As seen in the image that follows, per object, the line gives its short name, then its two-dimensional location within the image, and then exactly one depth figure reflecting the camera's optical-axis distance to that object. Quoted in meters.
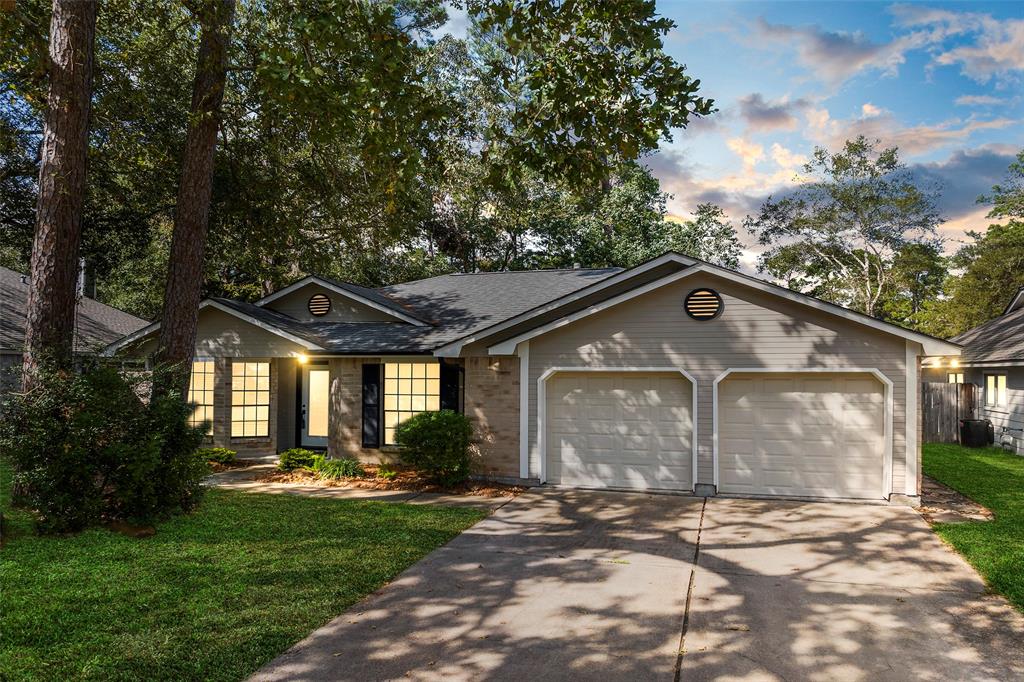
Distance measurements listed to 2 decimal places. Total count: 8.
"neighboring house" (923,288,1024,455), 17.31
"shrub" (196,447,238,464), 14.19
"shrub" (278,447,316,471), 13.39
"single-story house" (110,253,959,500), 10.49
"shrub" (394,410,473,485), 11.53
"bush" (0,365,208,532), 7.62
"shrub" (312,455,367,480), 12.73
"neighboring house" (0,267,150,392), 17.94
